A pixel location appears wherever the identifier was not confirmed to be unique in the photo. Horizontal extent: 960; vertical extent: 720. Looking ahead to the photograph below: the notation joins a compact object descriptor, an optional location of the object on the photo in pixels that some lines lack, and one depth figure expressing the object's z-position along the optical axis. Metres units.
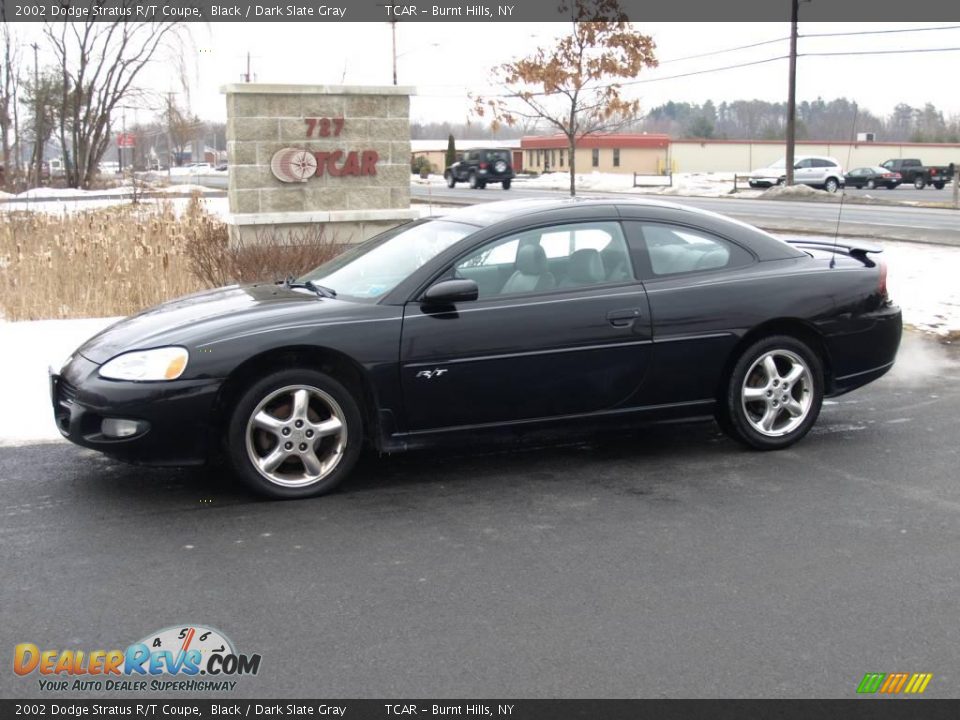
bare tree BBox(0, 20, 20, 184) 25.91
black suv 51.81
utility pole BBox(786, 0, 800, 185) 40.88
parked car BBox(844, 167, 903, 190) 52.19
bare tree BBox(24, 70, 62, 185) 48.12
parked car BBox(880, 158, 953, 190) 53.56
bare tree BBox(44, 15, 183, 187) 49.34
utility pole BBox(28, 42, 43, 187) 37.62
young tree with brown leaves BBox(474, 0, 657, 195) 24.95
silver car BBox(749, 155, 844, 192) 47.52
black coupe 5.45
